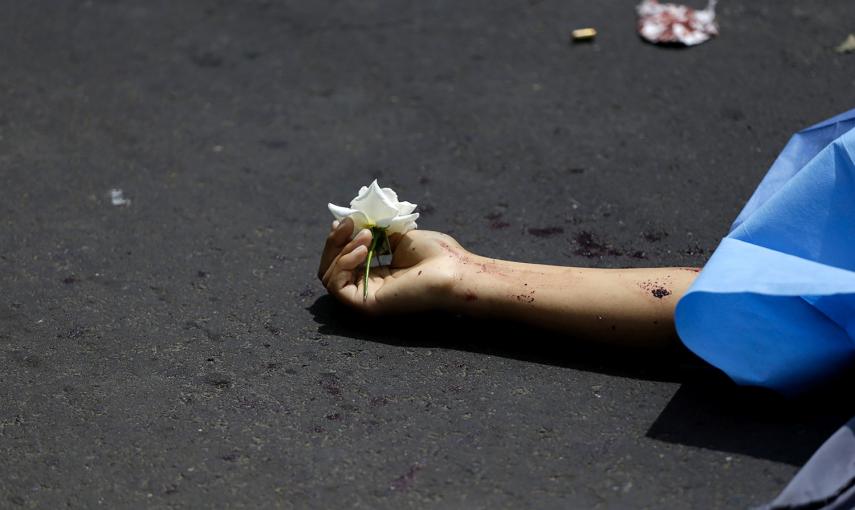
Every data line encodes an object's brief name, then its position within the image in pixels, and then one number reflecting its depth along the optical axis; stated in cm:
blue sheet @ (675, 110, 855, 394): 400
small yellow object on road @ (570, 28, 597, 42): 814
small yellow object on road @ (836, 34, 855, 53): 793
